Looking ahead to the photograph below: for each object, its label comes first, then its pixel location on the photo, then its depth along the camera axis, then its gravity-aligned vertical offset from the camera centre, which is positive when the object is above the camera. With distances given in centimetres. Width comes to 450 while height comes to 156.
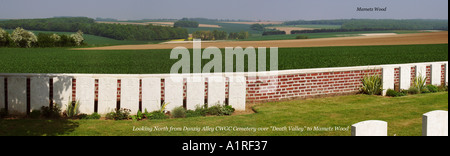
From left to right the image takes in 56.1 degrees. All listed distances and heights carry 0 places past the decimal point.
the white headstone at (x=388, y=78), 1234 -43
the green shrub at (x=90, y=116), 895 -115
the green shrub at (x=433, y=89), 1286 -77
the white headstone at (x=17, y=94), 903 -69
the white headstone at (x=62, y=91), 900 -62
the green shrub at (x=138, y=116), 892 -114
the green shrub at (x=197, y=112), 923 -109
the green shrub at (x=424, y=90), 1268 -80
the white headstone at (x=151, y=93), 916 -67
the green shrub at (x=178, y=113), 917 -110
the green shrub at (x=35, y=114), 891 -111
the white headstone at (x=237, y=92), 971 -68
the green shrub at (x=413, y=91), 1246 -81
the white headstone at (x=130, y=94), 902 -69
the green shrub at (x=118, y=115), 895 -112
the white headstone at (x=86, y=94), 905 -69
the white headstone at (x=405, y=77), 1259 -41
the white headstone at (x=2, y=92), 913 -66
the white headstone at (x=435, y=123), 442 -63
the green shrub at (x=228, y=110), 943 -106
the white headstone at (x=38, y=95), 898 -71
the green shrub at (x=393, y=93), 1213 -86
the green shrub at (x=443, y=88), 1312 -76
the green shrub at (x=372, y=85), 1219 -63
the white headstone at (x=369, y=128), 396 -61
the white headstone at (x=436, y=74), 1325 -33
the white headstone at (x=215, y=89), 953 -61
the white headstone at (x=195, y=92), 941 -66
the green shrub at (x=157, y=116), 902 -115
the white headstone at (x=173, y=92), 926 -66
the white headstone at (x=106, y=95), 905 -71
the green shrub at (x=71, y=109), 903 -102
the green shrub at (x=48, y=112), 898 -107
